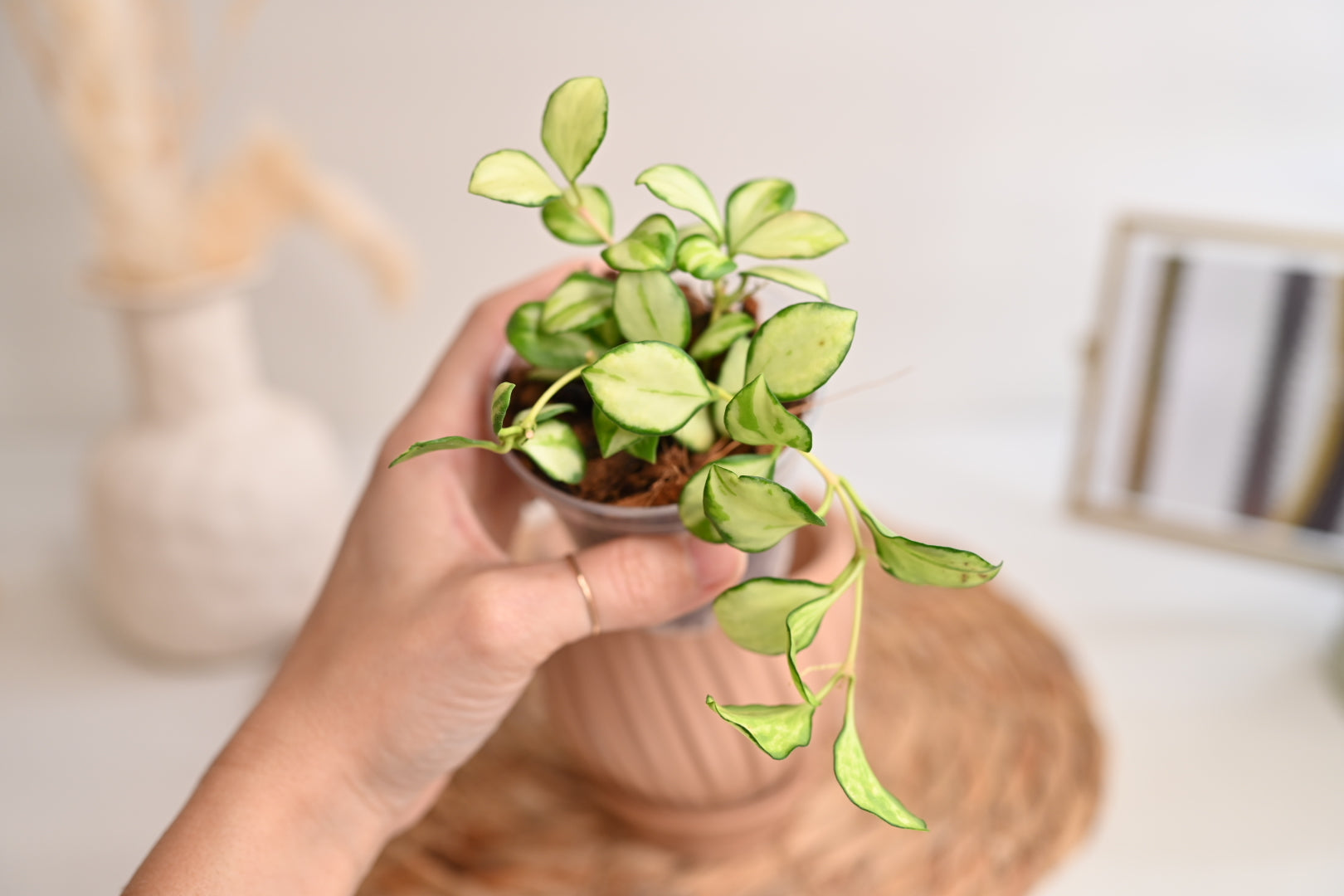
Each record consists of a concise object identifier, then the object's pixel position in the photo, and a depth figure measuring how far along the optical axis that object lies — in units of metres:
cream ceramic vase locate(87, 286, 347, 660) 0.64
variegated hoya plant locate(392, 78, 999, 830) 0.27
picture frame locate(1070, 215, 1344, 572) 0.64
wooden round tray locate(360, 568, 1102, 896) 0.49
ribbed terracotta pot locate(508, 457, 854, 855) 0.42
